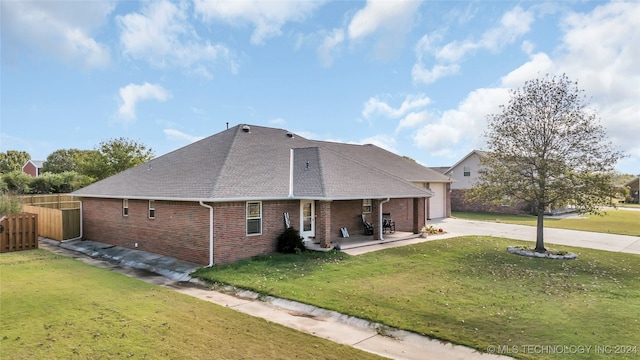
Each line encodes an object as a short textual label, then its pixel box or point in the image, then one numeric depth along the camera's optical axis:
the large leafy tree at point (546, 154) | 14.82
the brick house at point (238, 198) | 13.24
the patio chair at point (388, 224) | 19.42
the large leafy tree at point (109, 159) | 30.95
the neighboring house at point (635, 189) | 63.78
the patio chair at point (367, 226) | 18.83
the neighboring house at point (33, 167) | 60.44
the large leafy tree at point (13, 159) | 64.56
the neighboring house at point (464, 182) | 36.97
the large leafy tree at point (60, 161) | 54.09
